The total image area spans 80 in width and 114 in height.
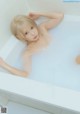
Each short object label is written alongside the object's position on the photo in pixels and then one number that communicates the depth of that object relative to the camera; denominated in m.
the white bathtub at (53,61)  1.19
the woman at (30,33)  1.47
